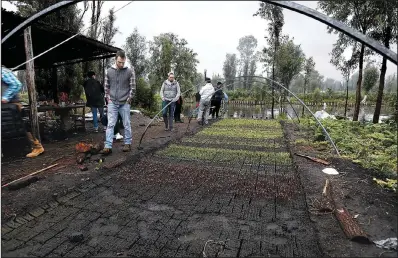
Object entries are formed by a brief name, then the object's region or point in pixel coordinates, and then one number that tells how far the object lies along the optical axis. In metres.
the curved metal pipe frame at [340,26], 2.13
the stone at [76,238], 2.48
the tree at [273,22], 17.97
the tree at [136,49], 29.90
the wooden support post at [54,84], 11.12
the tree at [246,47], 94.61
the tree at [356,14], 12.28
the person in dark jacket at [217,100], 12.93
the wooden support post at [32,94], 5.42
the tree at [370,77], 22.12
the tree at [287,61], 18.50
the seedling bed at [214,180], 3.77
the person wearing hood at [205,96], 10.53
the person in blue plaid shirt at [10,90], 3.74
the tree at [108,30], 17.58
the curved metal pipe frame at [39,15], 2.68
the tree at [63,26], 12.55
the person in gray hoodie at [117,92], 5.47
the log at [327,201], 3.06
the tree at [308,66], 32.28
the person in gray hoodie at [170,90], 8.26
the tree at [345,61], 15.31
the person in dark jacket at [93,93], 8.05
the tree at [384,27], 11.43
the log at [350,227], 2.42
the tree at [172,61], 22.20
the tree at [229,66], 66.14
